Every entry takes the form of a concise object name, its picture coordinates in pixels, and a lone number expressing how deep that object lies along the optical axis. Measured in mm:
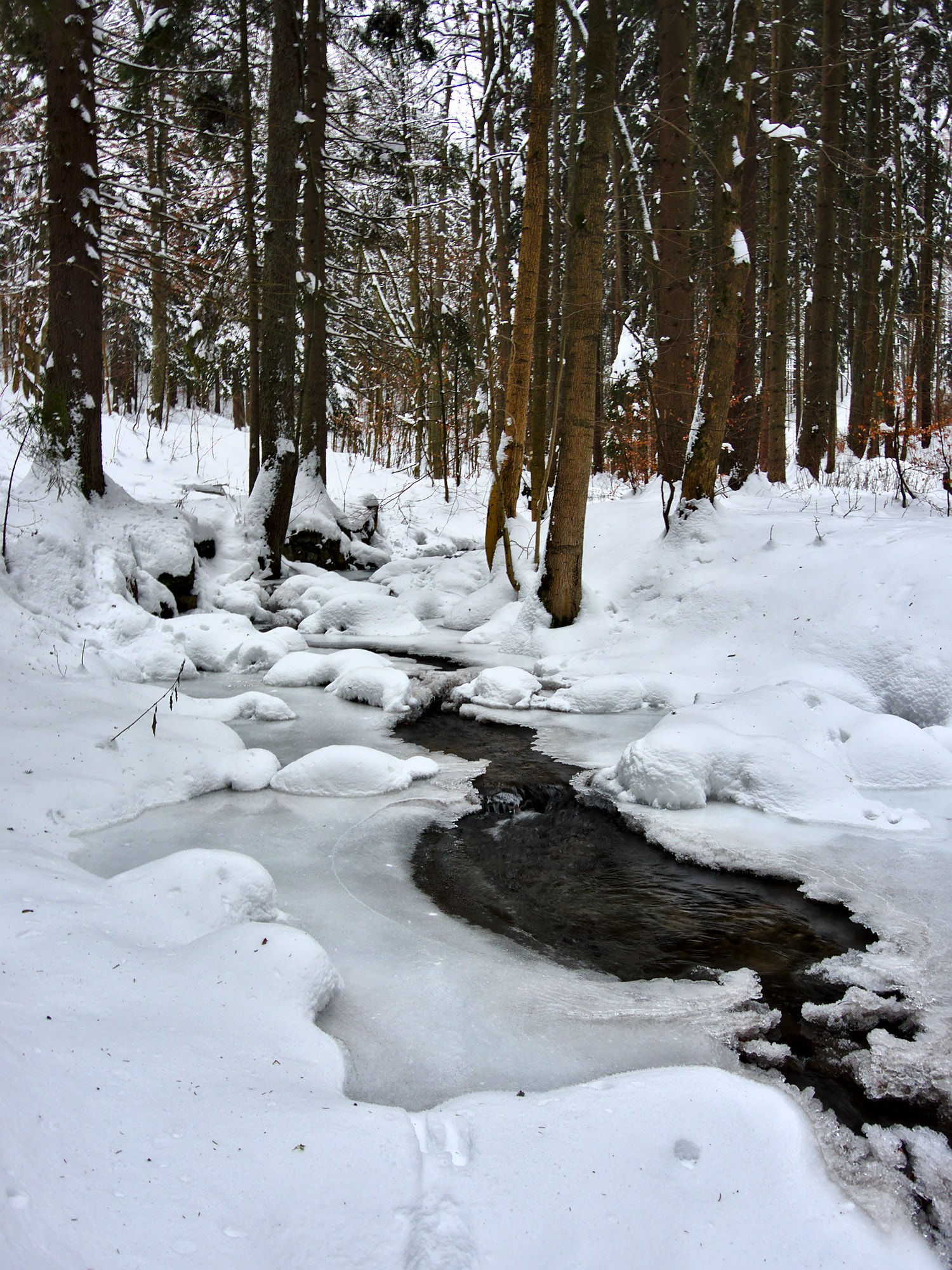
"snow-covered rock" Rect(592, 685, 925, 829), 4441
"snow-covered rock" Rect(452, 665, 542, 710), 6629
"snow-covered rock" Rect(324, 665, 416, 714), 6469
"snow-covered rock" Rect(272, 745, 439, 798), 4621
